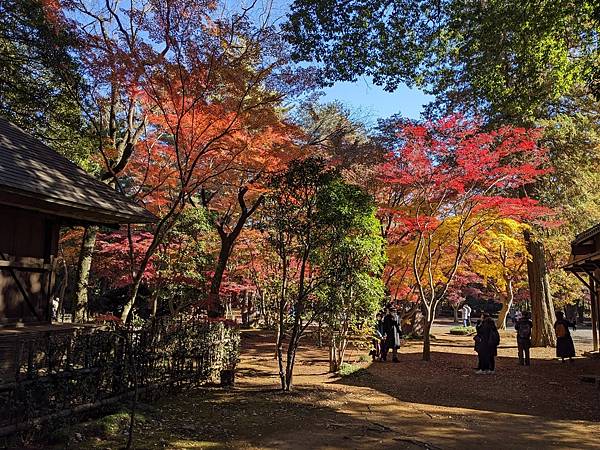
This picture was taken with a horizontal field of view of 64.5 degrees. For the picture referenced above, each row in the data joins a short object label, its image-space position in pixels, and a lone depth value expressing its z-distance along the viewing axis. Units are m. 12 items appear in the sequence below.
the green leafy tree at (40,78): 11.34
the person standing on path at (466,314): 33.59
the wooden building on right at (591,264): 13.75
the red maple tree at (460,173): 14.13
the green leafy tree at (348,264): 9.65
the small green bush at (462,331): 28.20
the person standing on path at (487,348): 12.84
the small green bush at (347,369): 12.25
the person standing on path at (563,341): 14.44
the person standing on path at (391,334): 14.90
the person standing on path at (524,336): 14.22
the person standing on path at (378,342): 15.01
